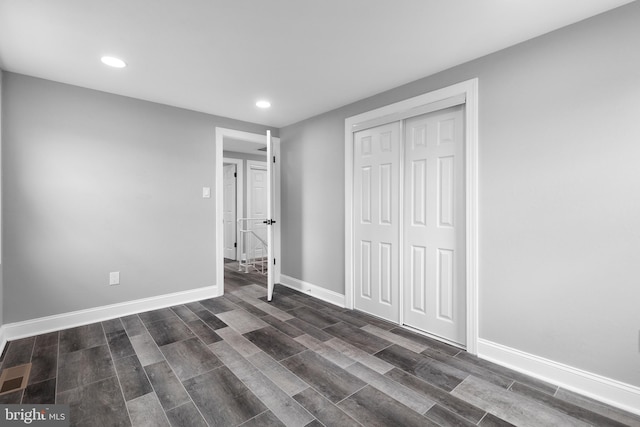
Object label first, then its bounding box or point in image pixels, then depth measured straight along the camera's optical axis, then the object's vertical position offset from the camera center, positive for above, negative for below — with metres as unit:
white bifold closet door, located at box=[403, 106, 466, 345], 2.48 -0.14
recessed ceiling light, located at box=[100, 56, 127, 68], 2.35 +1.23
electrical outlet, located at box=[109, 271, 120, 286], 3.13 -0.72
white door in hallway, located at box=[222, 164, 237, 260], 6.42 -0.01
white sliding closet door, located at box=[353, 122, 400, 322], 2.98 -0.11
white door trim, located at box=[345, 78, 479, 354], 2.34 +0.11
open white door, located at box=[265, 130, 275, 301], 3.65 -0.12
